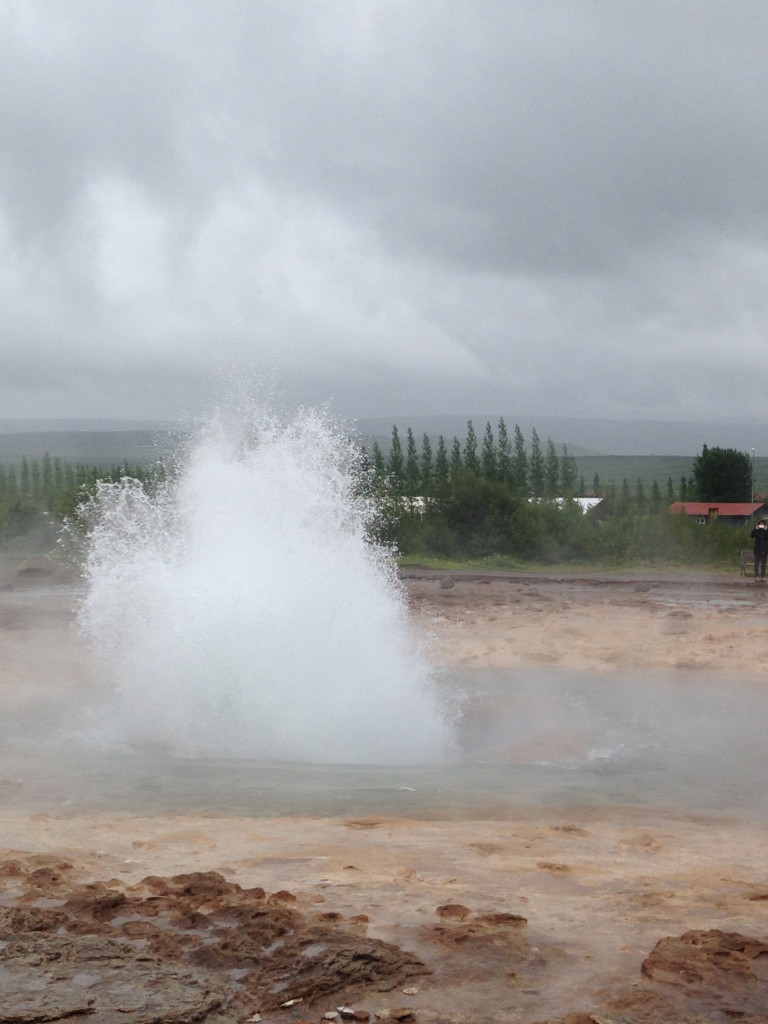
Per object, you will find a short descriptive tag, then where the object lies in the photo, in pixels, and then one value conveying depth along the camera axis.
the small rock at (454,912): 5.33
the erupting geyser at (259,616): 10.67
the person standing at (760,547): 21.31
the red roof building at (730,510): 48.59
